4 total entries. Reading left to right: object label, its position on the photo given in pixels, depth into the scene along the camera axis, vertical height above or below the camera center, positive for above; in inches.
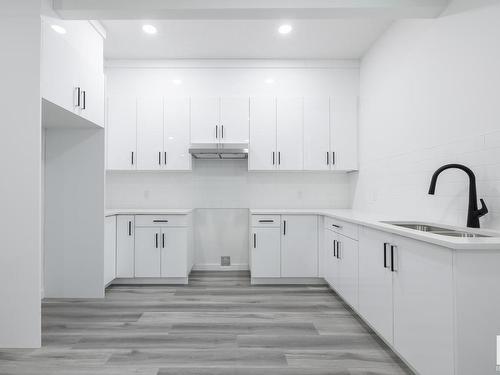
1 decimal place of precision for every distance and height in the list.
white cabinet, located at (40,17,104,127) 95.0 +42.4
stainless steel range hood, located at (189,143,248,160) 156.6 +21.2
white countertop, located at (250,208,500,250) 56.4 -9.4
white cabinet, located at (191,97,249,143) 163.5 +37.7
